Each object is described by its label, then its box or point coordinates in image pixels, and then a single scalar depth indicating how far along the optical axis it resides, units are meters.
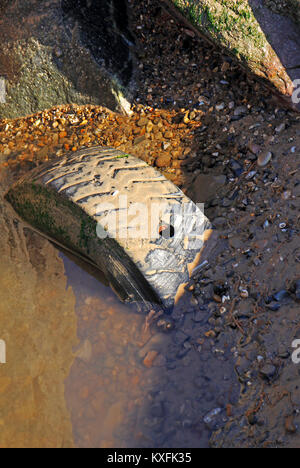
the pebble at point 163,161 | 3.80
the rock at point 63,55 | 4.05
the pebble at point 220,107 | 3.87
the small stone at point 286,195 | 3.18
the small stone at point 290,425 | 2.34
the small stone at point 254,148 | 3.54
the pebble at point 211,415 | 2.64
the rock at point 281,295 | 2.80
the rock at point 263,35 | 3.43
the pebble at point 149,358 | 2.91
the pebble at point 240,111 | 3.76
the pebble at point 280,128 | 3.51
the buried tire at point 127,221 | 3.03
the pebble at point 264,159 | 3.43
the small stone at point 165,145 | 3.88
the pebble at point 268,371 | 2.59
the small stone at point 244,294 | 2.96
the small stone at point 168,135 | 3.93
